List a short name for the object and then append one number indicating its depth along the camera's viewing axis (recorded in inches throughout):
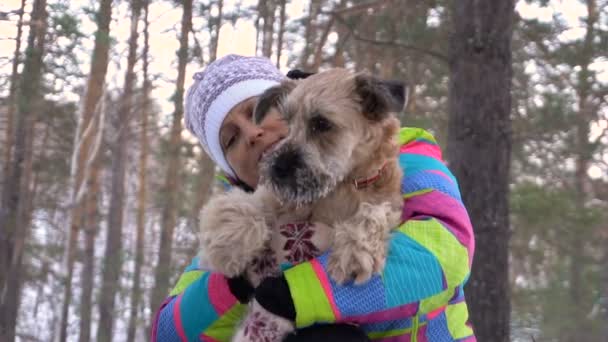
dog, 94.5
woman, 82.7
